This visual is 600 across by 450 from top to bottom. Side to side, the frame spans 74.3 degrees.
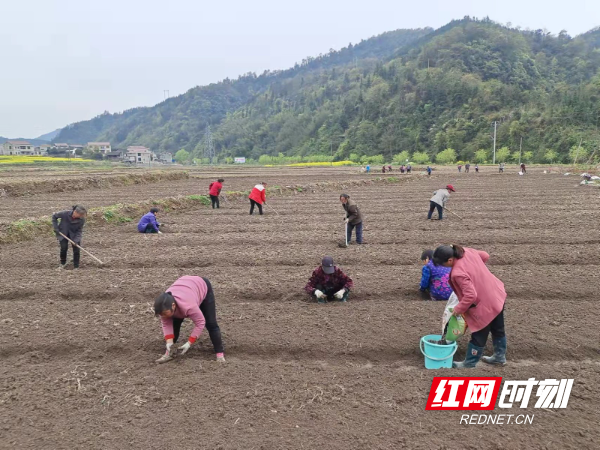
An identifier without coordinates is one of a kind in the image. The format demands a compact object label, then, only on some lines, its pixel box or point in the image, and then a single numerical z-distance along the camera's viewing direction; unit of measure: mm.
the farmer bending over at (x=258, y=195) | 15802
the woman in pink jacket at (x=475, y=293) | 4215
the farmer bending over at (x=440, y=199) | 13711
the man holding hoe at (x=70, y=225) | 8498
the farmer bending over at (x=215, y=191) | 17764
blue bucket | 4715
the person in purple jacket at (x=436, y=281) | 6668
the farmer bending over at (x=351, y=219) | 9984
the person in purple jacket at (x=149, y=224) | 12695
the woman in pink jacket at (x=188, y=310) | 4254
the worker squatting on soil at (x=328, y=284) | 6629
